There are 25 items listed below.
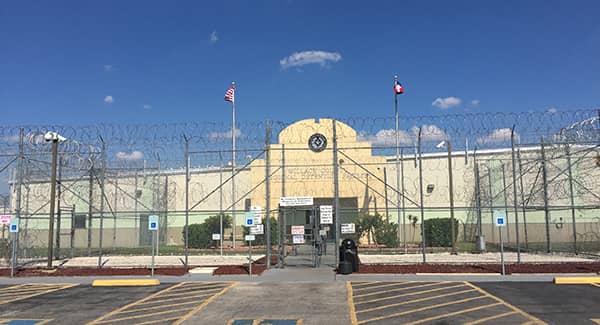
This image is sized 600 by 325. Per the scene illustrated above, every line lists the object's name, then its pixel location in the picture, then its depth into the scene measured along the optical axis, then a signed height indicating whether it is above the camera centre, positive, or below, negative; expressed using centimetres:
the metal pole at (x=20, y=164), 1788 +206
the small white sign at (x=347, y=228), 1677 -47
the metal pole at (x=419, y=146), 1731 +284
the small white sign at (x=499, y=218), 1486 -11
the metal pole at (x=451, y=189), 2252 +123
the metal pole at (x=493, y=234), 3016 -125
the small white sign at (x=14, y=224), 1616 -29
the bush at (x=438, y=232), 2817 -104
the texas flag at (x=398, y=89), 2964 +805
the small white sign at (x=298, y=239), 1660 -85
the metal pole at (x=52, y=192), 1703 +87
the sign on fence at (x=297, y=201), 1669 +52
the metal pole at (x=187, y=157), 1786 +236
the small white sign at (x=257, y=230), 1603 -50
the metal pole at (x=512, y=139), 1852 +303
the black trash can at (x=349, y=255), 1530 -131
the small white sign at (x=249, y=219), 1551 -12
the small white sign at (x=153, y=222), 1548 -21
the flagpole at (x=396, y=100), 2980 +738
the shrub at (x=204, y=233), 2947 -111
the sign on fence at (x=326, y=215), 1614 +1
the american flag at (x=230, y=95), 3312 +863
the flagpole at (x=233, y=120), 1806 +537
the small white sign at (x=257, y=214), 1589 +3
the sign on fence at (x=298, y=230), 1663 -53
